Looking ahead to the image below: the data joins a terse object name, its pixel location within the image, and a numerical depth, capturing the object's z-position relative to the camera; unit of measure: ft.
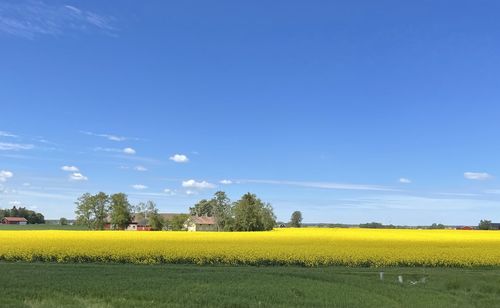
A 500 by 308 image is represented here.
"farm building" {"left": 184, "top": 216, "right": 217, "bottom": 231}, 433.97
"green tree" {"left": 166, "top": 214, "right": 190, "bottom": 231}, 411.95
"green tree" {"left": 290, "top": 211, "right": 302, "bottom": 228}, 589.36
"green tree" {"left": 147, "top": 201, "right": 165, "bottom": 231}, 414.62
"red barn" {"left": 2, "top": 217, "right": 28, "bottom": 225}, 584.73
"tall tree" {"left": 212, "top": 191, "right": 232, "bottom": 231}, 348.71
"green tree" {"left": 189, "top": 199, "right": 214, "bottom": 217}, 525.34
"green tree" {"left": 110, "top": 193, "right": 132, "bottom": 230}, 411.75
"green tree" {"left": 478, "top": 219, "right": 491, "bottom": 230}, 444.18
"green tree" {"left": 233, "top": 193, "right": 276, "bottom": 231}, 329.31
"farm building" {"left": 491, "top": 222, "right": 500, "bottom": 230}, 430.53
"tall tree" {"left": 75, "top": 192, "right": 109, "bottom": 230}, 430.61
